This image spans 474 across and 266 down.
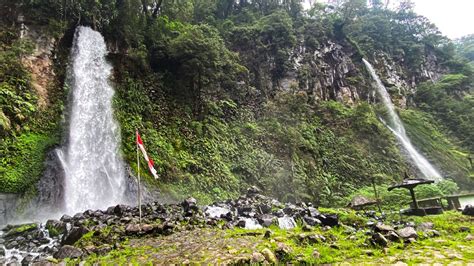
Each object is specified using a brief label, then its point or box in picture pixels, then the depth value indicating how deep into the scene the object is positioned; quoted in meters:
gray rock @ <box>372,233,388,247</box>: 5.38
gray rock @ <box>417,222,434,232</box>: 7.34
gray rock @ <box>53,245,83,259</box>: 6.12
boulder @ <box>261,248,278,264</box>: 4.80
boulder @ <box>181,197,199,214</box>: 10.12
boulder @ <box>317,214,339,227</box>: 8.67
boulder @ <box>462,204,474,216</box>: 9.37
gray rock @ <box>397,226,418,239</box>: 5.80
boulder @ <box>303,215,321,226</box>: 8.78
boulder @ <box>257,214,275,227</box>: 8.94
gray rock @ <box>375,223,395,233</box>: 6.23
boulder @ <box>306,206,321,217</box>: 9.91
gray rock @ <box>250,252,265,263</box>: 4.73
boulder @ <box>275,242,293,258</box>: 5.06
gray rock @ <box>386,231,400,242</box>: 5.66
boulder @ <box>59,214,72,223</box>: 9.10
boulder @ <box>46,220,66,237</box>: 8.41
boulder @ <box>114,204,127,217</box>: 9.73
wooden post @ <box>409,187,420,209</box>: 10.80
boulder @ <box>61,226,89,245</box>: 7.22
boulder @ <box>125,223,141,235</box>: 7.51
